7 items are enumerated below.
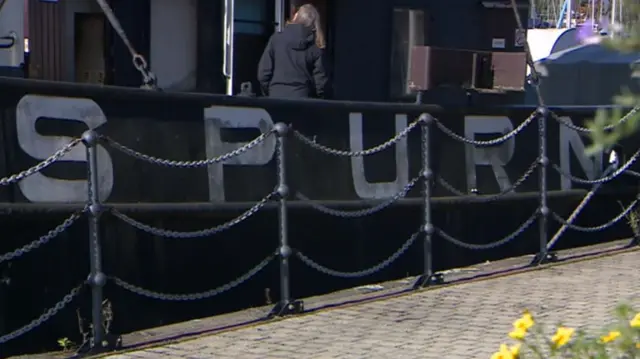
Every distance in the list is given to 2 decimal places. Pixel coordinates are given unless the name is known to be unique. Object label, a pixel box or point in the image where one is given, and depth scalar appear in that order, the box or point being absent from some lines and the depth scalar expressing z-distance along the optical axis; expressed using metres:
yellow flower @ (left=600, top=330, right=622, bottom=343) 6.80
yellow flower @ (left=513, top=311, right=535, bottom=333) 7.25
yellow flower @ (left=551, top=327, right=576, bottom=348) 6.83
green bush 6.55
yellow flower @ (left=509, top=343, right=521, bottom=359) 6.74
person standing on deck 16.62
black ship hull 12.05
